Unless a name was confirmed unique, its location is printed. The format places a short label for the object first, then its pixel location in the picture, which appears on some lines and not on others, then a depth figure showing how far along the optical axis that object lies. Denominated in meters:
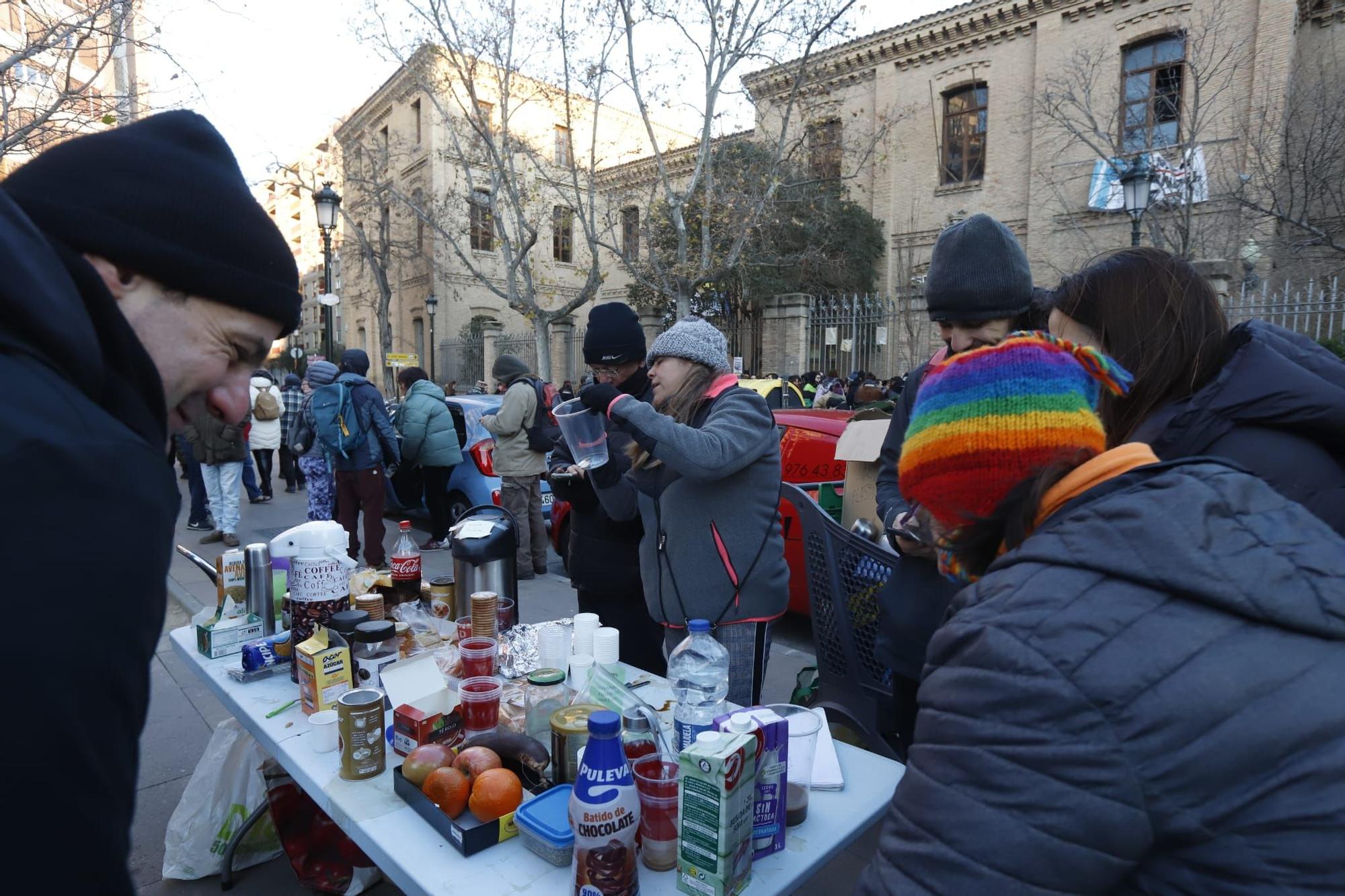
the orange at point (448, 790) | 1.67
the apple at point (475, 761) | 1.75
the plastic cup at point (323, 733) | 2.07
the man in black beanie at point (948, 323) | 2.26
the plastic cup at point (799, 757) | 1.77
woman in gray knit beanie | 2.64
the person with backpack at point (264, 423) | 9.38
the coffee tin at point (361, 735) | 1.90
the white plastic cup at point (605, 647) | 2.37
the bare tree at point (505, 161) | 14.88
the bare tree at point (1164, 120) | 14.06
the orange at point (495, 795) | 1.65
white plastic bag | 2.75
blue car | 7.74
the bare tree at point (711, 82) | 13.16
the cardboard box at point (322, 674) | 2.23
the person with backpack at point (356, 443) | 6.61
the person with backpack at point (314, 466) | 7.38
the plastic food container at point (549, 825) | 1.57
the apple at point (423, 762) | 1.77
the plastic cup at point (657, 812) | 1.54
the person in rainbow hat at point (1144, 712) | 0.84
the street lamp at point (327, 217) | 13.26
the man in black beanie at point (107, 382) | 0.70
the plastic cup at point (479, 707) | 2.06
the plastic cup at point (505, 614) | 2.81
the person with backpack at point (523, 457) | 6.62
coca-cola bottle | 3.12
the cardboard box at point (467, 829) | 1.61
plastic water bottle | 2.08
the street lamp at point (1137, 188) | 9.77
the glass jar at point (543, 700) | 2.05
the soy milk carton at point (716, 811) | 1.38
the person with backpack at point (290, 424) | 9.48
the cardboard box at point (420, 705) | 1.97
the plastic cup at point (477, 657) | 2.28
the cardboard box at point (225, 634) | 2.77
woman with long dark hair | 1.59
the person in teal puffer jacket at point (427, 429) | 7.56
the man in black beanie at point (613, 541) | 3.25
